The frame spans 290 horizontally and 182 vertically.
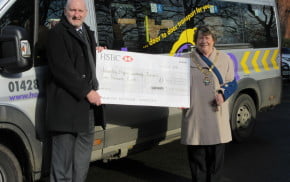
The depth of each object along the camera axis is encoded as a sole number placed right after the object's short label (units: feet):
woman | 13.33
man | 11.31
